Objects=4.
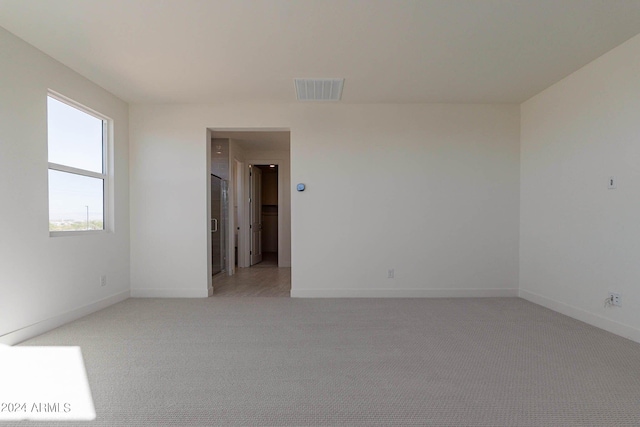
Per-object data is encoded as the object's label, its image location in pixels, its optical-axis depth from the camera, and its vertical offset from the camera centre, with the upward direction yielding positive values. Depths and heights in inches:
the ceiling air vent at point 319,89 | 158.1 +56.1
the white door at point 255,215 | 321.1 -5.5
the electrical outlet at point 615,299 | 128.6 -33.0
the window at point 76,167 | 139.8 +18.3
